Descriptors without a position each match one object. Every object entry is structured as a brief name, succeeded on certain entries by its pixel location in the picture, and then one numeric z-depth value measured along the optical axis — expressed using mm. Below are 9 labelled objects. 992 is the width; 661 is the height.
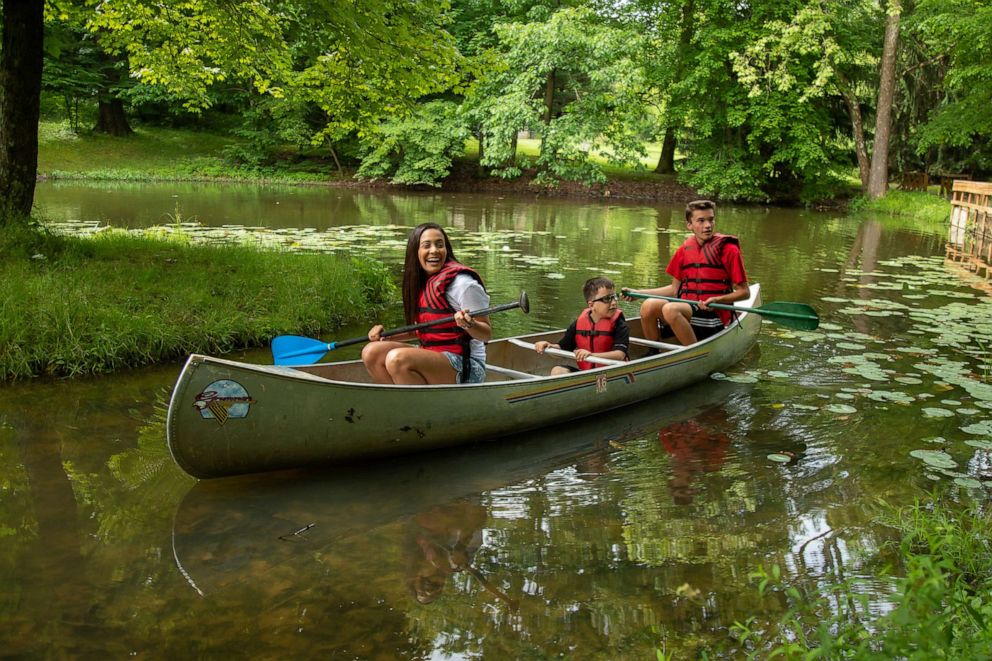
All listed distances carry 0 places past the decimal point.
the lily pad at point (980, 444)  5125
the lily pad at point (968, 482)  4527
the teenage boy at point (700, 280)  6590
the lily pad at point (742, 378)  6923
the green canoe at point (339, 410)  4059
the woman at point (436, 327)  4875
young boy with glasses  5891
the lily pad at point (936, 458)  4855
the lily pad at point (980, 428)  5353
